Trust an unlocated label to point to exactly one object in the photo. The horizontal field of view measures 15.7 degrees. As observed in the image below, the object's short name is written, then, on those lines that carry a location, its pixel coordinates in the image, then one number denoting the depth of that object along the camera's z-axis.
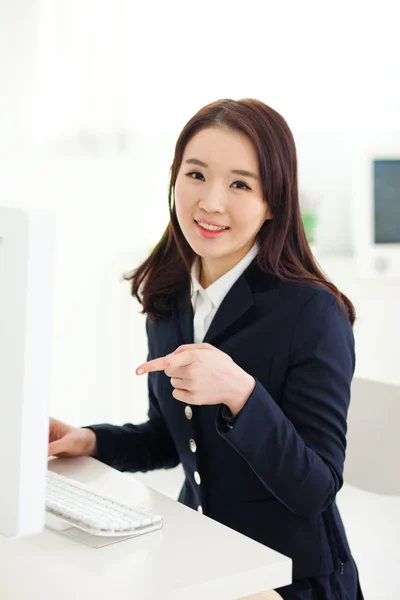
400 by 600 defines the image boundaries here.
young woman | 1.63
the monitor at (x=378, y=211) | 3.00
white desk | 1.35
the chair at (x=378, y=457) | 1.78
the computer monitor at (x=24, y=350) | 1.25
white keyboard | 1.46
